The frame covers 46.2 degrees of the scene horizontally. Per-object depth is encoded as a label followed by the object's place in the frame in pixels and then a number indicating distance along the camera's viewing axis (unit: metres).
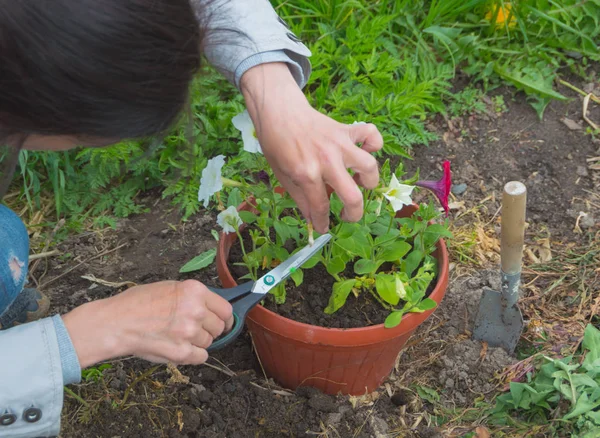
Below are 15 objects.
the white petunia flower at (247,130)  1.34
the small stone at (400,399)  1.70
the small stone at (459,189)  2.24
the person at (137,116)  0.91
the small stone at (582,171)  2.28
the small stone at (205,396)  1.63
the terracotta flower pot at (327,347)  1.44
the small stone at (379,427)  1.63
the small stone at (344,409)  1.66
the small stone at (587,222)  2.10
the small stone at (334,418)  1.62
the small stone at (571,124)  2.42
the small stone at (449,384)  1.73
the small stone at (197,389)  1.67
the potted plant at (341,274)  1.44
